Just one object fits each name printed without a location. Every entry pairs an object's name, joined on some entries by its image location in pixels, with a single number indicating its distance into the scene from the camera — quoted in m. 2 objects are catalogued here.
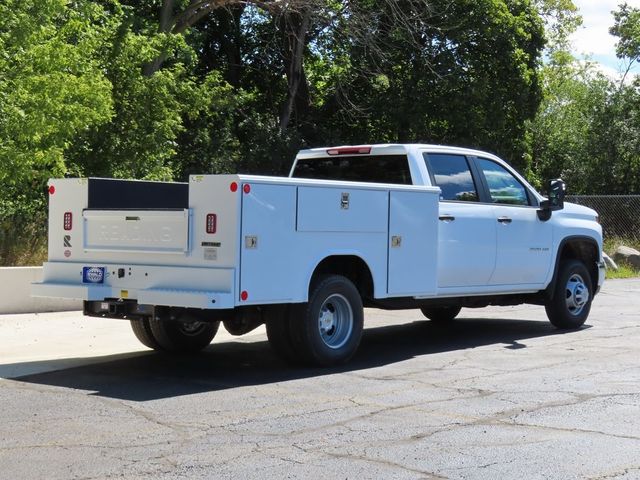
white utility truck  8.46
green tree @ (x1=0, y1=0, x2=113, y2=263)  12.98
